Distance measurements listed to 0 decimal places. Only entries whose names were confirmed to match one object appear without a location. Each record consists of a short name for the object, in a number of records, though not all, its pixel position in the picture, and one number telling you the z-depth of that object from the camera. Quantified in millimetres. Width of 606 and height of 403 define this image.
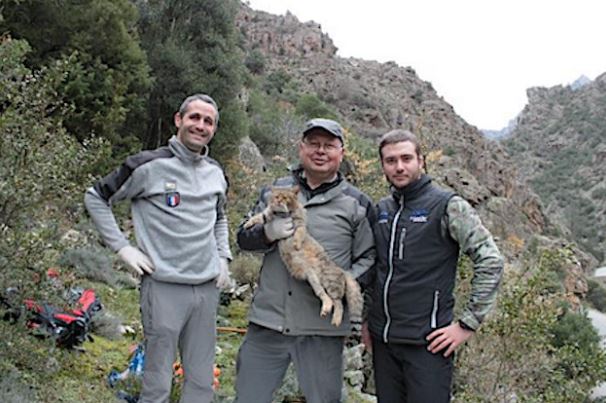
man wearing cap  2963
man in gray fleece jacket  3025
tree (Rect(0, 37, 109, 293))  3537
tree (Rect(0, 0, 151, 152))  10664
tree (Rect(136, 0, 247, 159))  15055
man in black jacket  2750
